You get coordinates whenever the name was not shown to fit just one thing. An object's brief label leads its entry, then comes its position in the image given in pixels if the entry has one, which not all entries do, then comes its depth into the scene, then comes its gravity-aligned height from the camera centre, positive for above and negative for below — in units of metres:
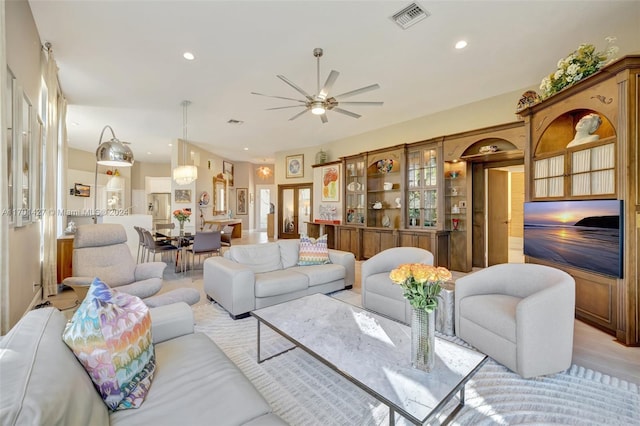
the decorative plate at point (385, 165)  6.30 +1.10
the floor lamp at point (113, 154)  3.61 +0.78
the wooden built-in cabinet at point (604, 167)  2.54 +0.48
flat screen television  2.69 -0.24
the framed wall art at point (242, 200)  12.17 +0.58
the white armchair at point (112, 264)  2.96 -0.59
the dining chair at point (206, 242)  4.79 -0.52
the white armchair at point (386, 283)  2.94 -0.80
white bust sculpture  3.00 +0.93
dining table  5.07 -0.54
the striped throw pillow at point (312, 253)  3.99 -0.58
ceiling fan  3.23 +1.39
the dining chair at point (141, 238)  5.32 -0.50
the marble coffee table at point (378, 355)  1.35 -0.87
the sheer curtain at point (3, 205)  1.79 +0.06
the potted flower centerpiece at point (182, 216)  5.62 -0.06
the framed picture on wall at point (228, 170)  11.17 +1.77
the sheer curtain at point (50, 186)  3.43 +0.34
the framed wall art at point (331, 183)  7.31 +0.81
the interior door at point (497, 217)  5.34 -0.09
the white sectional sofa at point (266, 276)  3.07 -0.78
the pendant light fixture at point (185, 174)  6.04 +0.86
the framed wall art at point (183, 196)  8.22 +0.51
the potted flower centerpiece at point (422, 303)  1.55 -0.51
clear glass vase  1.56 -0.72
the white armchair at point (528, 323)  2.01 -0.86
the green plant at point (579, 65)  2.84 +1.56
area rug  1.68 -1.24
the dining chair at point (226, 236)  5.88 -0.50
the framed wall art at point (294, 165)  8.85 +1.55
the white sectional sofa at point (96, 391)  0.74 -0.72
